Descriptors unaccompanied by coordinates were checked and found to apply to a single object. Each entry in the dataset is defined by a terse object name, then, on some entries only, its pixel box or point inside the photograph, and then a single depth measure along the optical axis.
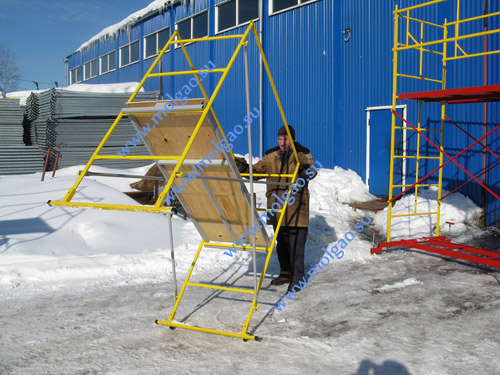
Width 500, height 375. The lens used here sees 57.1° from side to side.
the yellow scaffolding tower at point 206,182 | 3.57
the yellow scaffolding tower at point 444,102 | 5.83
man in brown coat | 5.24
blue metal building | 9.20
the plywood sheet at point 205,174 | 3.91
